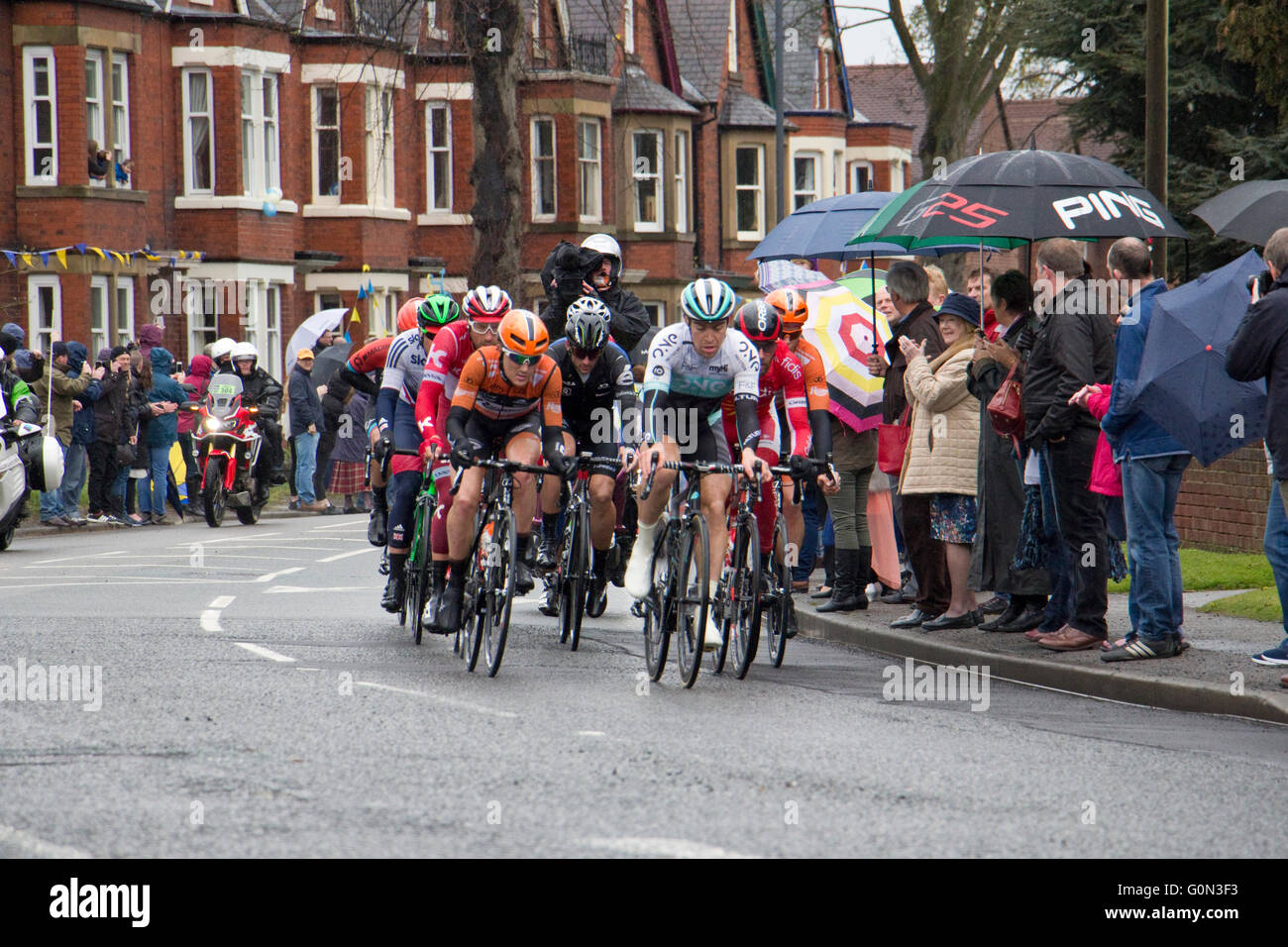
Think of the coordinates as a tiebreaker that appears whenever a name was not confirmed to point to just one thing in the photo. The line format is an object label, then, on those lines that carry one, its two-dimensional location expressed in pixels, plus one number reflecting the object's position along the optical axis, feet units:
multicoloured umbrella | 42.55
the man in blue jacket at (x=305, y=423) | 82.28
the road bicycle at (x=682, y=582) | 31.27
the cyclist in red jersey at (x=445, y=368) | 35.24
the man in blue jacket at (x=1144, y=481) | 33.01
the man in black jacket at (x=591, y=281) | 42.96
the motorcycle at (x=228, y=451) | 73.15
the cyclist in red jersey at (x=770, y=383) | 35.06
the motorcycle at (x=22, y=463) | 59.98
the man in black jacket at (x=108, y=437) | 71.00
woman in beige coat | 37.88
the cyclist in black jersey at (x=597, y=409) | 36.63
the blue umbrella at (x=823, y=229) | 51.72
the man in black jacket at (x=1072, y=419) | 34.22
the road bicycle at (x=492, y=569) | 32.53
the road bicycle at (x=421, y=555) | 37.81
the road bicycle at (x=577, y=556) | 36.45
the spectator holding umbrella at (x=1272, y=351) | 30.14
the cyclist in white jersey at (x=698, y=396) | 32.63
